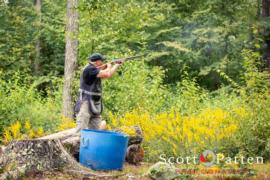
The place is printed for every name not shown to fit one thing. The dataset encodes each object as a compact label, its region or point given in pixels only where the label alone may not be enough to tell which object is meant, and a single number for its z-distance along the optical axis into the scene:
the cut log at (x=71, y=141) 18.55
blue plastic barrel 17.33
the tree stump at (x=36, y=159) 15.53
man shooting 19.03
